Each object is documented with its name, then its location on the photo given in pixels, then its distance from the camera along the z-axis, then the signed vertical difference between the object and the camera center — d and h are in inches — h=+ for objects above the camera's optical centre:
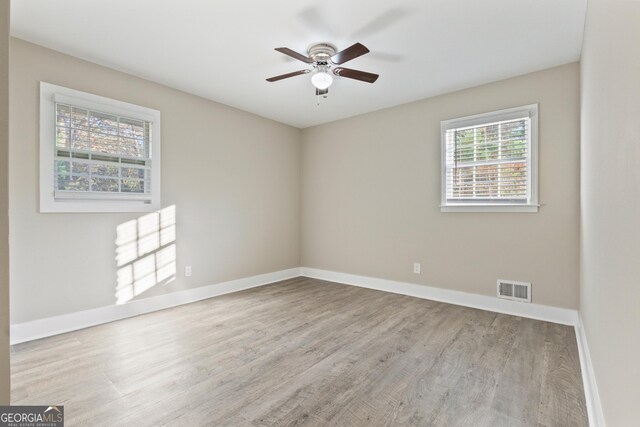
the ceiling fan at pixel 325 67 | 104.7 +50.8
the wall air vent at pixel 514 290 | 125.3 -33.9
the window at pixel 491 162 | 125.5 +22.2
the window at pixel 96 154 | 107.7 +22.5
